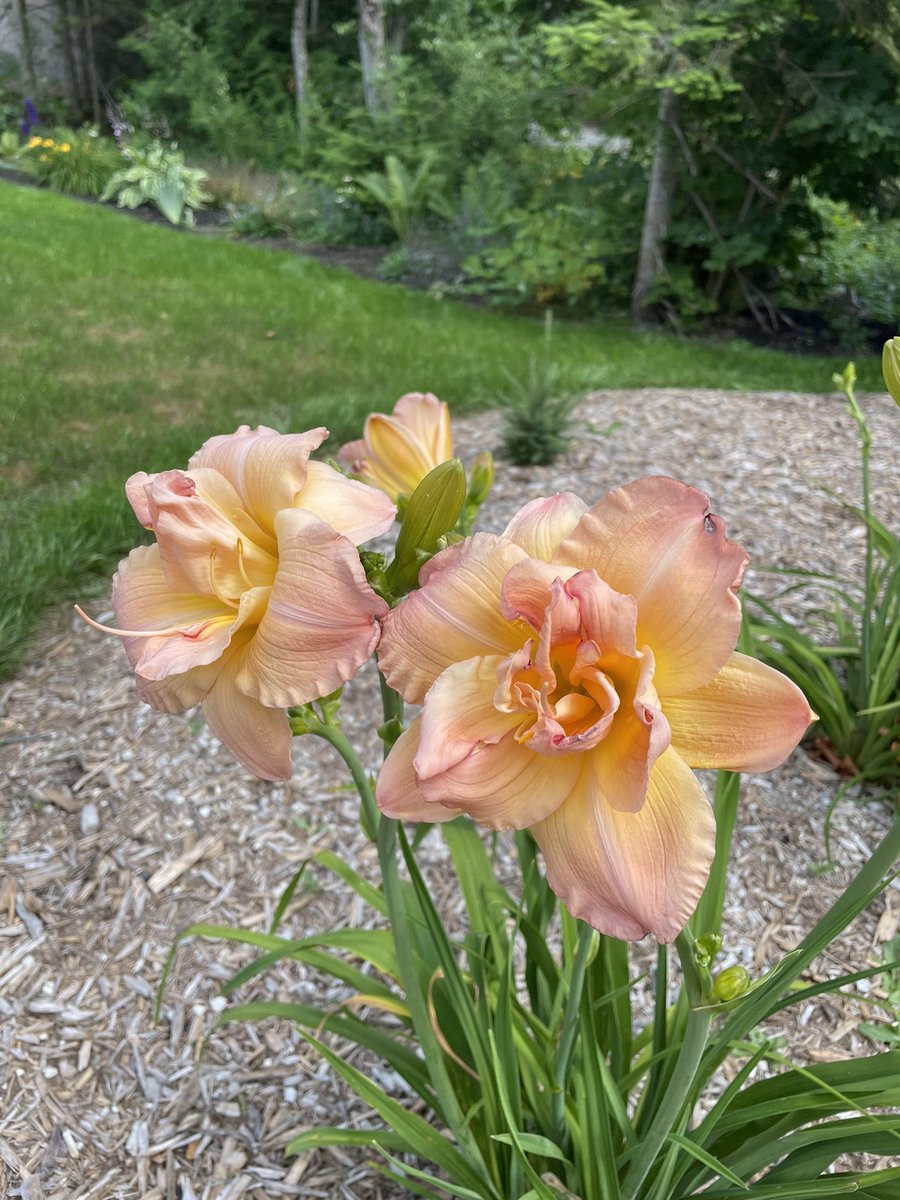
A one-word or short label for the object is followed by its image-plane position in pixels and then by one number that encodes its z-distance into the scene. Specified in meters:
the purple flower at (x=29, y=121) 14.23
